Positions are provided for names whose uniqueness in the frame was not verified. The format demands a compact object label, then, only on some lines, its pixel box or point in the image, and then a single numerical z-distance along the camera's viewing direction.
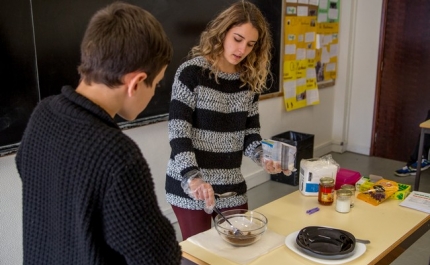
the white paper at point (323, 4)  4.18
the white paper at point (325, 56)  4.35
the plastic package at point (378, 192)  1.74
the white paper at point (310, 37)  4.05
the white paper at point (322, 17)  4.18
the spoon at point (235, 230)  1.40
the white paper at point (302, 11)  3.88
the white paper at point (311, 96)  4.23
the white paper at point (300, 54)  3.97
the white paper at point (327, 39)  4.34
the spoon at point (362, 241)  1.39
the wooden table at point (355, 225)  1.31
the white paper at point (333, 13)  4.32
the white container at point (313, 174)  1.79
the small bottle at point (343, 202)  1.64
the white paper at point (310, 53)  4.11
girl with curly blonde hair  1.65
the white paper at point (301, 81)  4.05
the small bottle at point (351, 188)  1.71
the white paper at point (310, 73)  4.16
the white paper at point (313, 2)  4.02
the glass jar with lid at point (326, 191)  1.70
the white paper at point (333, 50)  4.48
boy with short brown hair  0.80
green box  1.78
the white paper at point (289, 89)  3.92
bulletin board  3.85
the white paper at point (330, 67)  4.48
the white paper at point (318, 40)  4.19
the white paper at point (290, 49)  3.81
